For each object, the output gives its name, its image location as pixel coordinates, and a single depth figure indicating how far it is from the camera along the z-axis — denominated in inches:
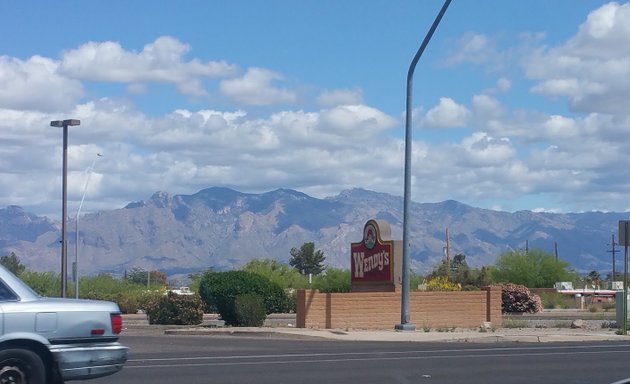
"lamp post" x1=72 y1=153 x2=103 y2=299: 1742.1
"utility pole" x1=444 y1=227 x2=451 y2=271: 2971.0
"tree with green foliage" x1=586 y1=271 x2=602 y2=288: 3523.6
